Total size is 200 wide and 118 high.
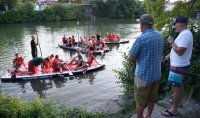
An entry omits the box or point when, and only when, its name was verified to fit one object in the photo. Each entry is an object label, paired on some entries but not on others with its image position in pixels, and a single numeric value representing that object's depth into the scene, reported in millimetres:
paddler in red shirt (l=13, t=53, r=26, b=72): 16203
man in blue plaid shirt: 4805
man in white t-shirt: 5203
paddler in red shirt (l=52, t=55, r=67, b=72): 16359
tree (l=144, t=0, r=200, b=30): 9477
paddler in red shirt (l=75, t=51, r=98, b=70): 17547
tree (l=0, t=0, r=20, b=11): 56872
